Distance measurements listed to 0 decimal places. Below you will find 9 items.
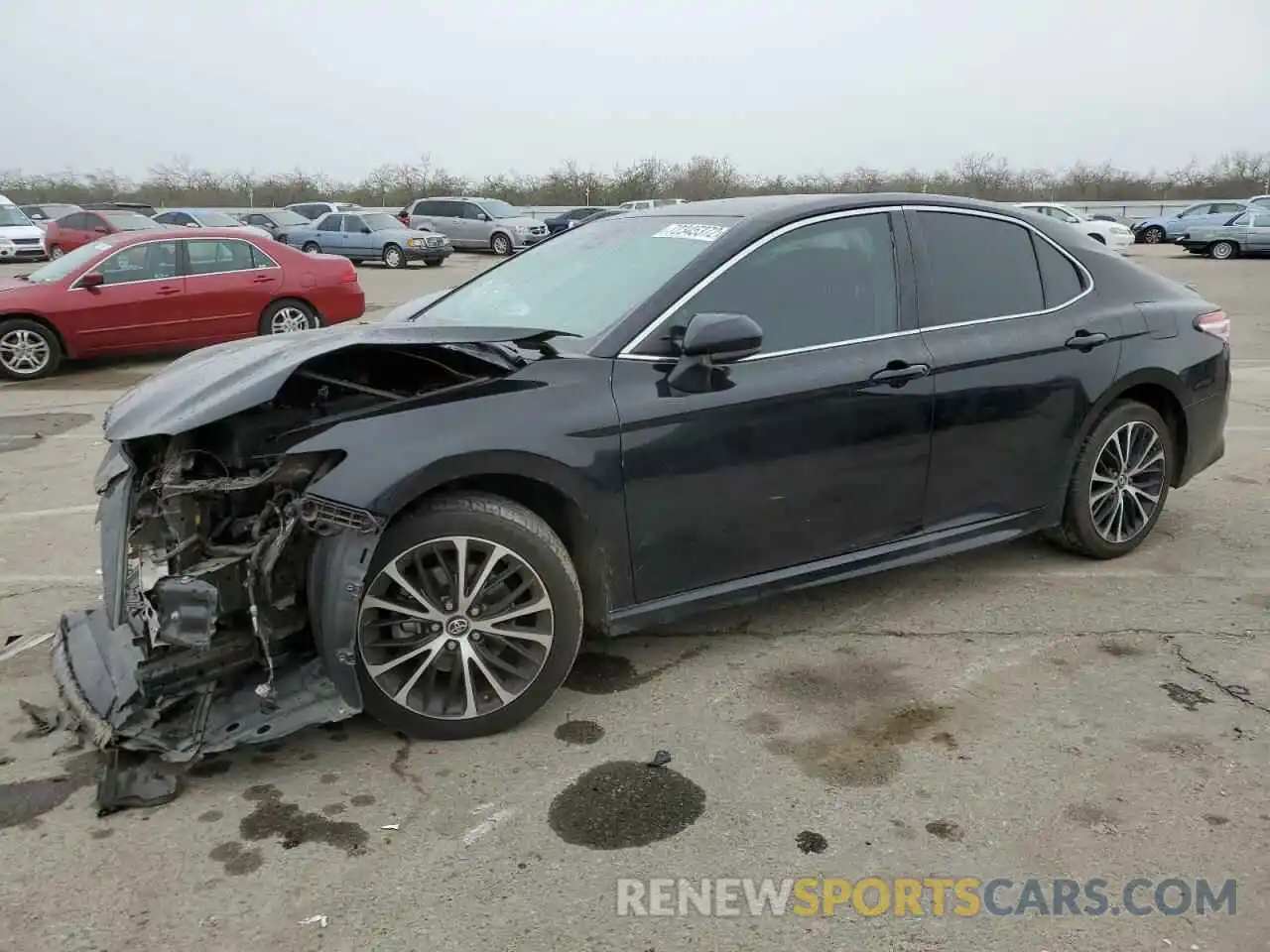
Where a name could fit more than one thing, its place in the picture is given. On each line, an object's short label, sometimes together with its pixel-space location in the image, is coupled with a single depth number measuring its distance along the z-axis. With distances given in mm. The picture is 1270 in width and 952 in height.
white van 25672
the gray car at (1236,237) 27266
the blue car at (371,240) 25938
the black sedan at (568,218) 34259
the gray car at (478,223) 30703
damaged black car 3088
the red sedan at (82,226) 23922
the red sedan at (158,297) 10602
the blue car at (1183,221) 28562
